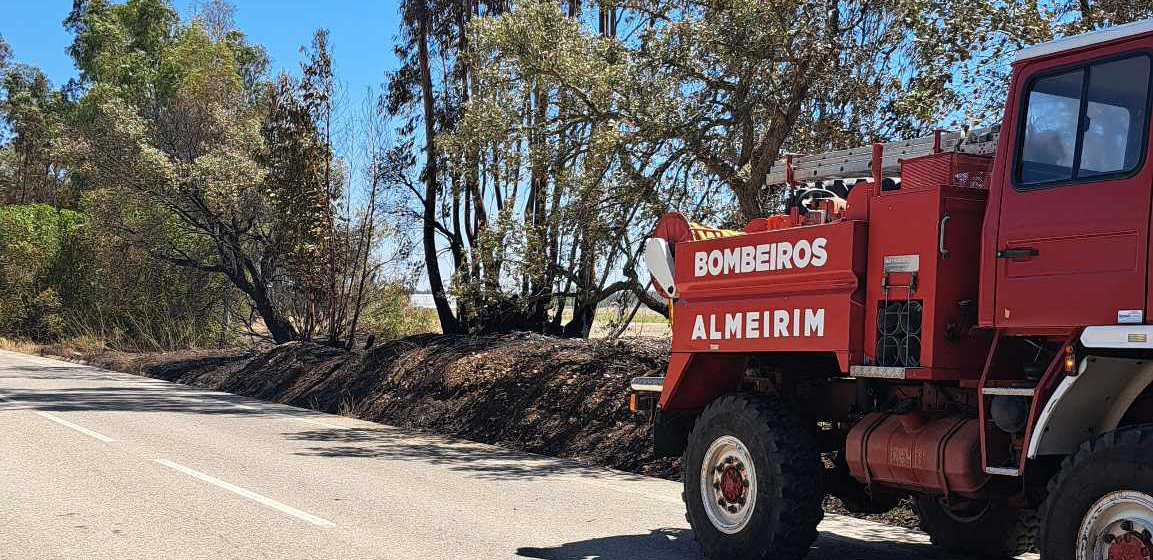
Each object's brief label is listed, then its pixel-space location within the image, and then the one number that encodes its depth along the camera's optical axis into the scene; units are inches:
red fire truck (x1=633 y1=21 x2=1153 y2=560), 209.5
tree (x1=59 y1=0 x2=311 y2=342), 1170.0
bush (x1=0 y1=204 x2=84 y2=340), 1552.7
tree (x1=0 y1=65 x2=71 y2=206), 2581.2
